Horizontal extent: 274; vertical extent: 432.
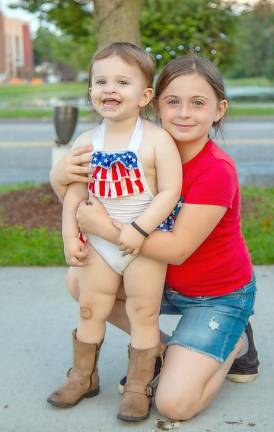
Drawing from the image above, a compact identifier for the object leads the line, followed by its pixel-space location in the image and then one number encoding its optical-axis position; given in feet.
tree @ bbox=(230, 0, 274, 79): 168.47
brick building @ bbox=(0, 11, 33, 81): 227.40
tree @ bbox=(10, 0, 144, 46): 21.02
